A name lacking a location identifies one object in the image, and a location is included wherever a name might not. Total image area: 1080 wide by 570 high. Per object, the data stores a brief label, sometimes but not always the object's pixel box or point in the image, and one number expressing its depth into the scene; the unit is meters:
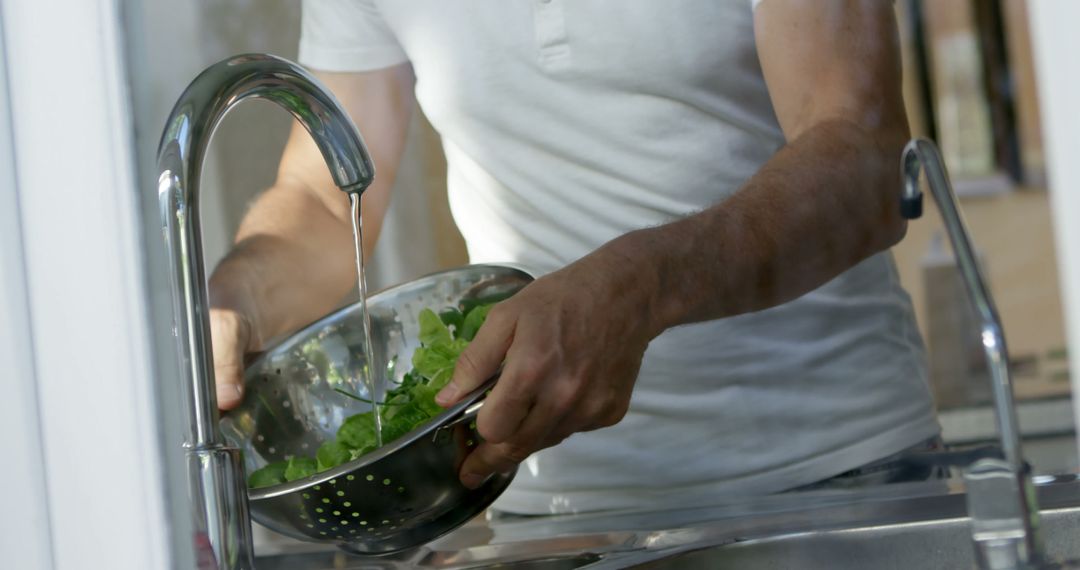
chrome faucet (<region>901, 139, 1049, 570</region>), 2.16
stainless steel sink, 2.42
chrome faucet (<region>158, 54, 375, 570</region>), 2.29
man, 2.40
